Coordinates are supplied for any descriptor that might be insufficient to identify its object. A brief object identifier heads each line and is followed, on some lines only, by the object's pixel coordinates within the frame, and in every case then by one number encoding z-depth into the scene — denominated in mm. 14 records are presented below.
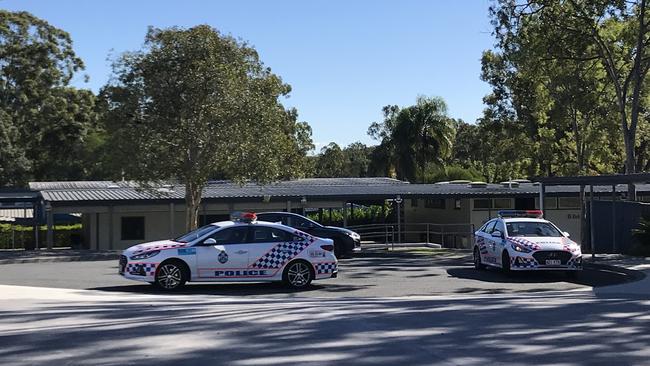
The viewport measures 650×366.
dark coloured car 24609
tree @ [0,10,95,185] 52188
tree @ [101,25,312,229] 25141
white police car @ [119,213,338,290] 15688
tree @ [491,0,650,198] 27062
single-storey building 32625
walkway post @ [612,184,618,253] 24656
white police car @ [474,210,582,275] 18406
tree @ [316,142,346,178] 86994
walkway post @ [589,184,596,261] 22188
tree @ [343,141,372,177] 92219
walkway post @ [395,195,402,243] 33562
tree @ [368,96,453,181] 45656
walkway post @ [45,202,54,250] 30400
